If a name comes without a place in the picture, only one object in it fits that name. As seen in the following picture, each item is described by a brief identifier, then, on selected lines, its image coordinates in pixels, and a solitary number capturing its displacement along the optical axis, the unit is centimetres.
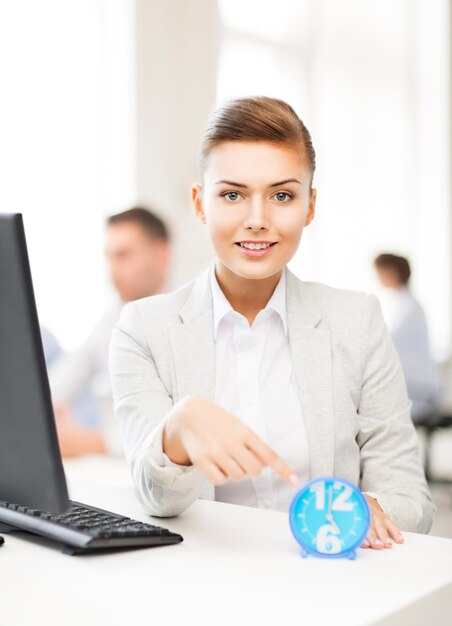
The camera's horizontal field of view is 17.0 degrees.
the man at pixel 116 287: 341
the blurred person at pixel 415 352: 576
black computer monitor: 141
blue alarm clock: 152
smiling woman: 182
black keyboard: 151
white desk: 137
